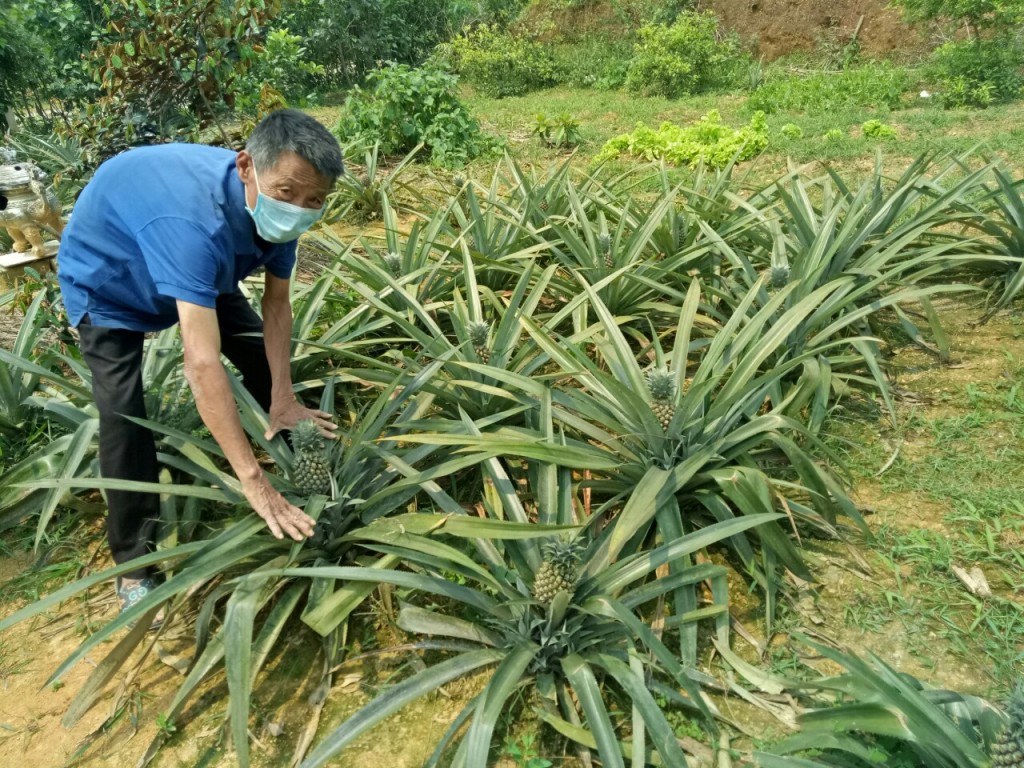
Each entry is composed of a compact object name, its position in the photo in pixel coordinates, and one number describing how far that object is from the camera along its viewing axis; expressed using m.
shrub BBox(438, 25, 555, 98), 9.88
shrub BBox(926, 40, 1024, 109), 6.86
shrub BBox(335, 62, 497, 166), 6.12
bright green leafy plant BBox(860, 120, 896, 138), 5.94
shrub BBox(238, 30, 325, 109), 6.49
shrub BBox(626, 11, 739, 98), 8.63
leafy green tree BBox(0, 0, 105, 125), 7.27
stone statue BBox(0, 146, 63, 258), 3.58
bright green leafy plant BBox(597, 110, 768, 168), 5.71
